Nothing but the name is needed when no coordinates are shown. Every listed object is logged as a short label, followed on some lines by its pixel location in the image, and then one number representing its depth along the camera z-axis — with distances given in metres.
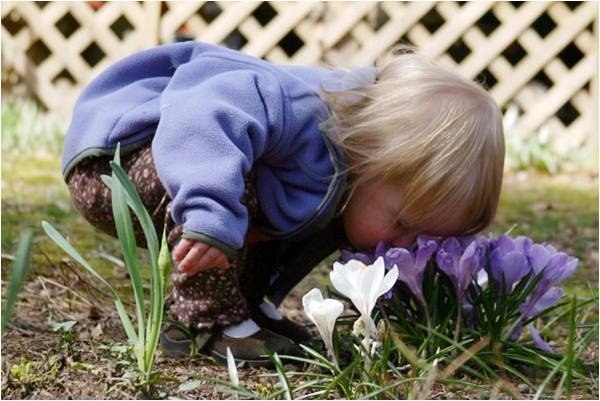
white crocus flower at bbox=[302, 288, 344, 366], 1.59
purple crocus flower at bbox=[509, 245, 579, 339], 1.69
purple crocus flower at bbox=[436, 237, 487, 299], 1.65
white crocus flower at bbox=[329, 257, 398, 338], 1.59
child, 1.71
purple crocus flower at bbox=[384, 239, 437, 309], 1.66
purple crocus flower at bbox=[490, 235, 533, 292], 1.68
